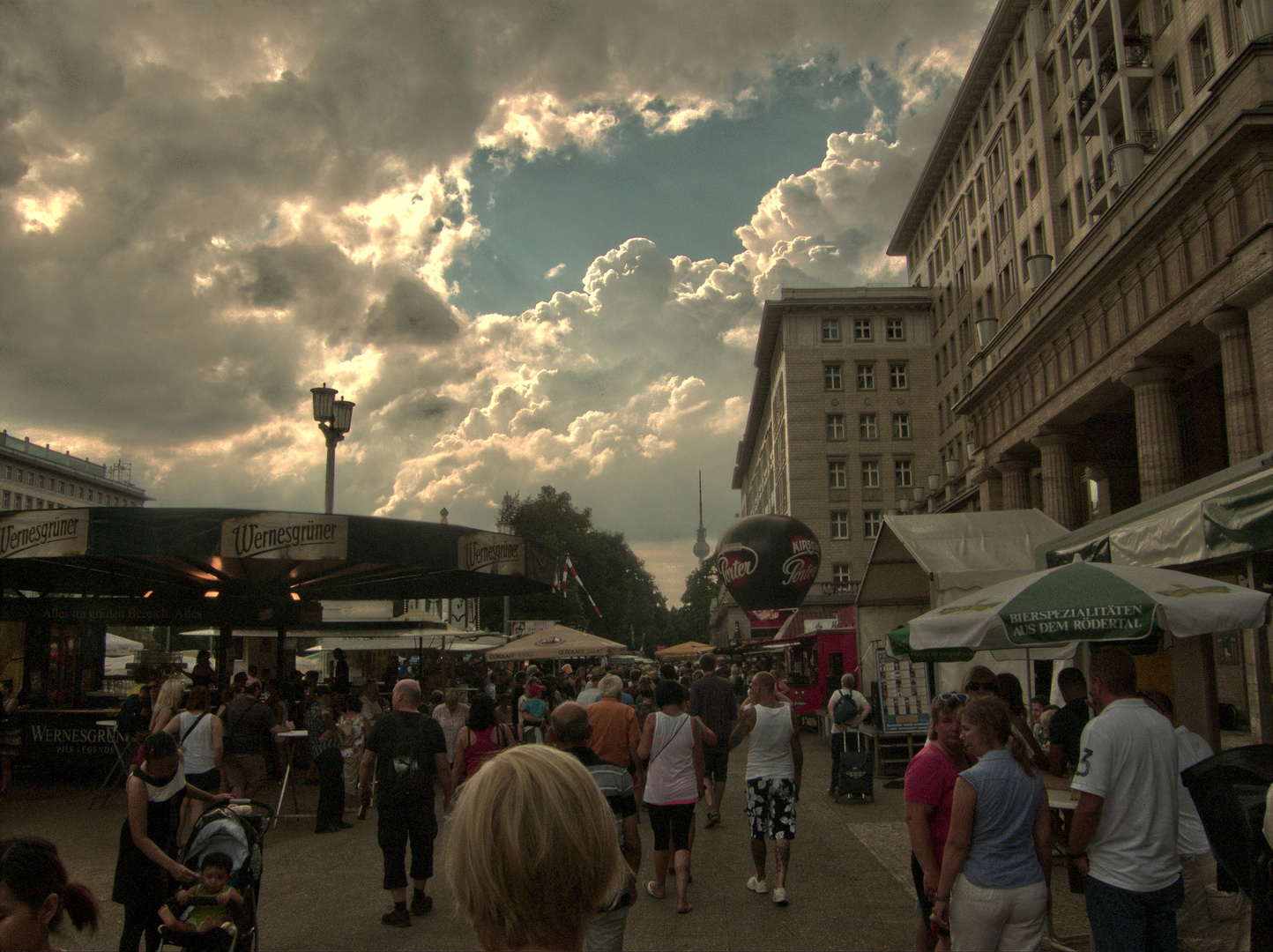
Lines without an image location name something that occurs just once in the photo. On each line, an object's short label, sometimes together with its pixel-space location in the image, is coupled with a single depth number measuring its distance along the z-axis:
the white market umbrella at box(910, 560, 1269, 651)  5.95
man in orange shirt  7.41
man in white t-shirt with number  4.08
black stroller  5.06
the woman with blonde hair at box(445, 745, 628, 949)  1.74
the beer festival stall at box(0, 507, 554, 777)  11.90
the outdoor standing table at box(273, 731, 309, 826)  11.28
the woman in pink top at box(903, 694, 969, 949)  4.62
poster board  14.95
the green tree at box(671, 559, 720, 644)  121.49
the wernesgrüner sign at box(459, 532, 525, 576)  13.79
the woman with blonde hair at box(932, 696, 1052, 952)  4.05
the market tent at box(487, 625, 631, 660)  21.97
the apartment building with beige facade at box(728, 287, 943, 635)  58.25
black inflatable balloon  23.19
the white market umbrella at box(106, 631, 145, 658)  34.03
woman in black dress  5.46
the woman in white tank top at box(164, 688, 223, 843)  7.93
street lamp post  14.21
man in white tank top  7.62
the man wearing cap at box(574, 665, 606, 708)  12.33
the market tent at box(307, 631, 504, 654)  28.17
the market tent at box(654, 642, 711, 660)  42.97
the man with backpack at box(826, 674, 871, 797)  12.75
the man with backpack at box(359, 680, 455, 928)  7.05
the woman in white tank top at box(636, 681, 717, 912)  7.27
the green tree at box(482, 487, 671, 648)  68.81
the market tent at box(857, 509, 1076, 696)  12.52
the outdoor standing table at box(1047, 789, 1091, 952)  6.09
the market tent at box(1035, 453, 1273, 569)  5.98
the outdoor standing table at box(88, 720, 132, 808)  13.00
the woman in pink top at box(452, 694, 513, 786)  8.14
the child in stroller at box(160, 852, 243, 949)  4.89
